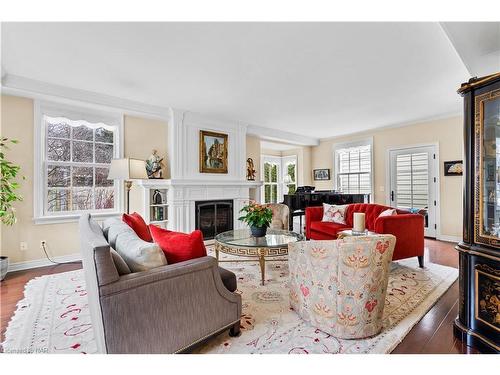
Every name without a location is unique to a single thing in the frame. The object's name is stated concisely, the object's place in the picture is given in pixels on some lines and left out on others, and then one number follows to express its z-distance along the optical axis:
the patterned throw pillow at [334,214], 4.41
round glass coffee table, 2.69
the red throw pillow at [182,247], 1.74
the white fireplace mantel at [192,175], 4.71
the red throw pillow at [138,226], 2.59
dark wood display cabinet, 1.70
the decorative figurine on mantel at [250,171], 6.17
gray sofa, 1.34
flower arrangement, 3.13
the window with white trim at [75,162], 3.77
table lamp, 3.59
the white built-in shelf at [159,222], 4.62
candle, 3.18
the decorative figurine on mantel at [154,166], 4.57
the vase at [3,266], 3.12
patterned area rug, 1.78
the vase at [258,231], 3.15
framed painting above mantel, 5.07
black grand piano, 5.74
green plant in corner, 3.07
